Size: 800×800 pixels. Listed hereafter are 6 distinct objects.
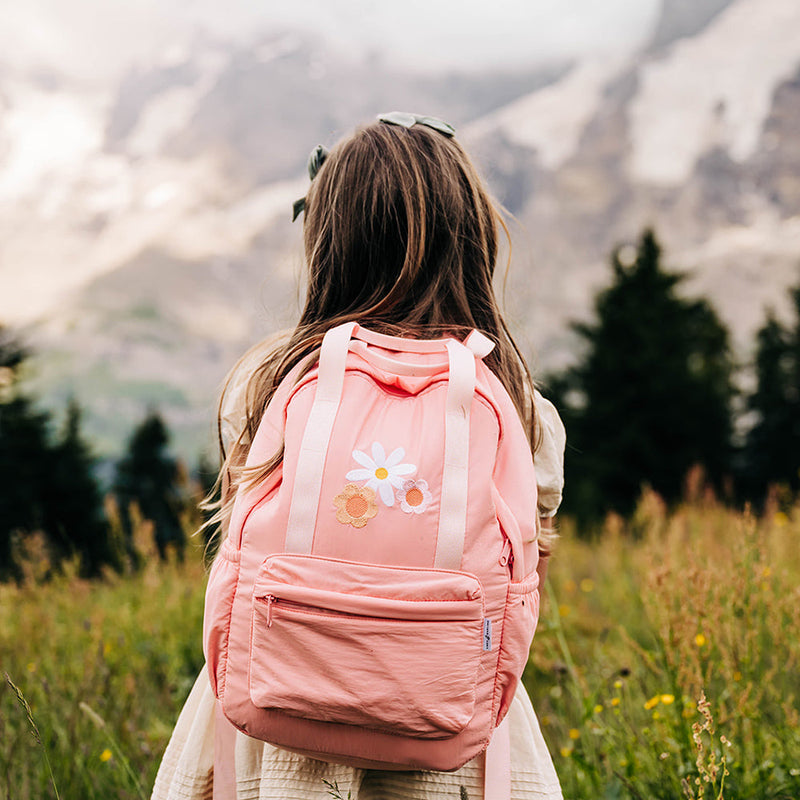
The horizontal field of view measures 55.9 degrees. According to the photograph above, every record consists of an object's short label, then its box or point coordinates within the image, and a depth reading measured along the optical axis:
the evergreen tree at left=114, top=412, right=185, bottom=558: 23.22
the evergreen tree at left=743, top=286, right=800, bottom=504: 25.09
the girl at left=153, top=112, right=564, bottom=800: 1.54
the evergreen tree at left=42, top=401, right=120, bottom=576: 17.72
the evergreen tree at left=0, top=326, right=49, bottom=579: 14.45
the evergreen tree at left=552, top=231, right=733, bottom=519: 24.19
